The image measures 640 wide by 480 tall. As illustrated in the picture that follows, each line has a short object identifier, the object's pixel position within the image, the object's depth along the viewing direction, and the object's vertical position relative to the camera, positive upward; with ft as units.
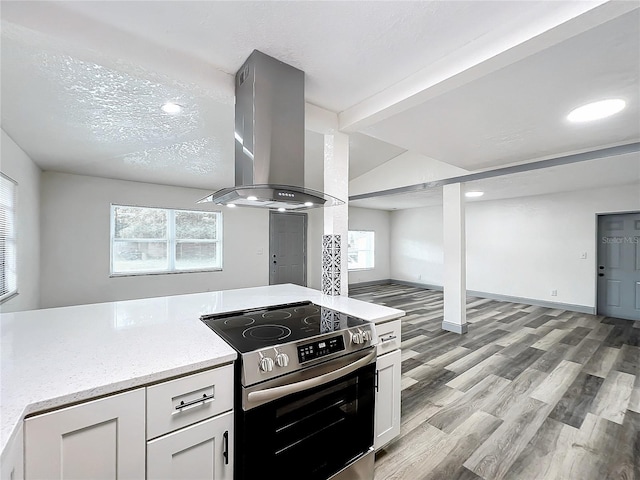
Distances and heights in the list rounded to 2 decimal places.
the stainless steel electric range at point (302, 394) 3.83 -2.38
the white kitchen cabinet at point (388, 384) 5.59 -2.97
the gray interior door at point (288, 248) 20.94 -0.67
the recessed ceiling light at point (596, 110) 7.07 +3.41
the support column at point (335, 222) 7.66 +0.48
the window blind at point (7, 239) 8.75 +0.01
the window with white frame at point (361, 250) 25.62 -1.01
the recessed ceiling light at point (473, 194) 17.51 +2.87
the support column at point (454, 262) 13.64 -1.13
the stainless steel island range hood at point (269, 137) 5.29 +2.03
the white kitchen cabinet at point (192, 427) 3.35 -2.38
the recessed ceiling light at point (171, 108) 8.04 +3.88
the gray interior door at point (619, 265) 15.51 -1.51
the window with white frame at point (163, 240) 15.60 -0.04
